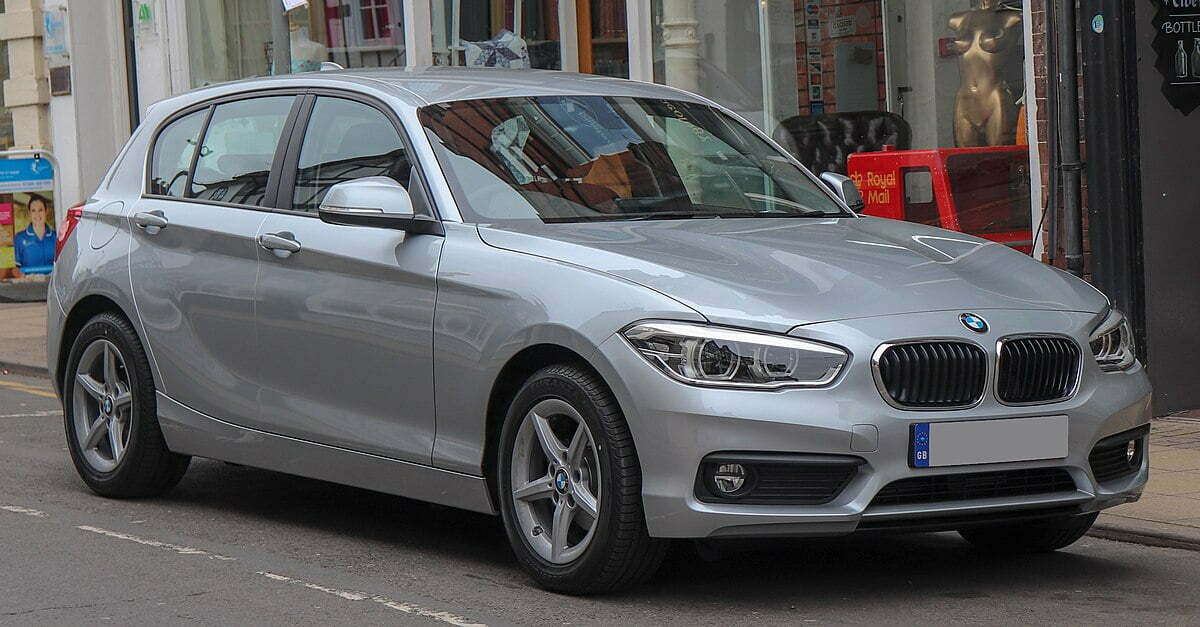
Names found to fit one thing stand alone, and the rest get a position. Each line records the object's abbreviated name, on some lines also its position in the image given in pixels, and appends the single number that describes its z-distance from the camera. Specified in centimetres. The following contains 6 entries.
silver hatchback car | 556
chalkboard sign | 987
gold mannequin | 1134
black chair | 1226
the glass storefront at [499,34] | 1587
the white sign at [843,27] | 1263
